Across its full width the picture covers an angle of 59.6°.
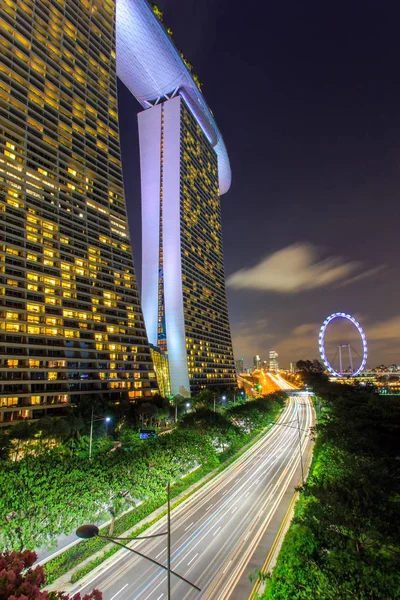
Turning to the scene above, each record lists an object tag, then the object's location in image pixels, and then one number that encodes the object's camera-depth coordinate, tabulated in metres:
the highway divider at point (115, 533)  28.19
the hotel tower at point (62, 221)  75.62
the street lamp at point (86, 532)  15.35
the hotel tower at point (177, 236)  139.62
